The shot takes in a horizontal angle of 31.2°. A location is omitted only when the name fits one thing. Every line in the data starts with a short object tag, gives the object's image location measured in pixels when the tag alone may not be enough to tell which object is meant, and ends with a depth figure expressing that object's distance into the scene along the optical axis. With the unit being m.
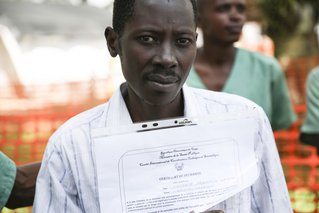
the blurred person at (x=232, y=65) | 3.18
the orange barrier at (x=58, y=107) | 5.03
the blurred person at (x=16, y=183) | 1.89
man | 1.51
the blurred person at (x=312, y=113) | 3.06
